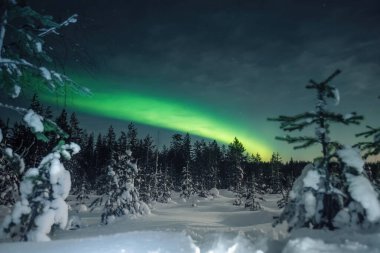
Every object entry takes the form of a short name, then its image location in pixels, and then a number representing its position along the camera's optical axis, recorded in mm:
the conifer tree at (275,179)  72000
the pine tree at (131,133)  84088
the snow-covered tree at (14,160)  7234
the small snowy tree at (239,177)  63150
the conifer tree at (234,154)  91400
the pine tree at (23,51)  6809
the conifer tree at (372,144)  7703
